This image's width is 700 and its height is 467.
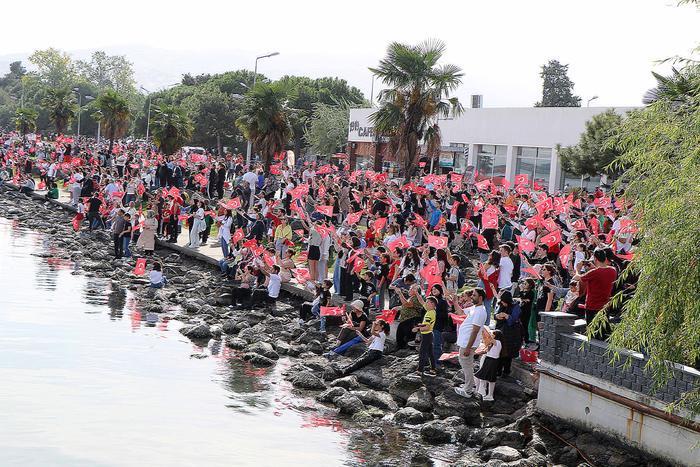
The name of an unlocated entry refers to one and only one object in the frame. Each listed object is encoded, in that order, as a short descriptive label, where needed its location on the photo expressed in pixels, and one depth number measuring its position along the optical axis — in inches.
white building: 1646.2
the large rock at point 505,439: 595.5
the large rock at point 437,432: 620.4
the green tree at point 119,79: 7465.6
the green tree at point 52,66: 6461.6
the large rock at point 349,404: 677.3
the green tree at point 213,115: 3270.2
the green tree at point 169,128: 2041.1
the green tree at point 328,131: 2618.1
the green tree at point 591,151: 1387.7
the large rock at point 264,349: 836.6
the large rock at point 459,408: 645.9
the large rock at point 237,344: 868.1
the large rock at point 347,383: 733.3
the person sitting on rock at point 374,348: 758.5
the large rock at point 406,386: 700.0
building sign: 2239.8
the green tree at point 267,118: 1604.3
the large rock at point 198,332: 910.4
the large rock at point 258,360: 814.5
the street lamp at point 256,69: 1884.6
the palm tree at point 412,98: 1344.7
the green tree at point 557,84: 3993.6
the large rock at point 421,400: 669.9
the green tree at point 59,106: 3090.6
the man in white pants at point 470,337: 634.8
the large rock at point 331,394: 706.8
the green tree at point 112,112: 2549.2
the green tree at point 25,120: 3481.8
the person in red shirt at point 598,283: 578.9
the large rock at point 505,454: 564.4
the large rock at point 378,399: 685.3
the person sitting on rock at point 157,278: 1149.1
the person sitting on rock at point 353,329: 795.4
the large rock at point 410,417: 653.3
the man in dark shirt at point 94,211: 1539.1
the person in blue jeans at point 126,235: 1311.5
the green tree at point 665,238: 404.2
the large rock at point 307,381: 738.8
